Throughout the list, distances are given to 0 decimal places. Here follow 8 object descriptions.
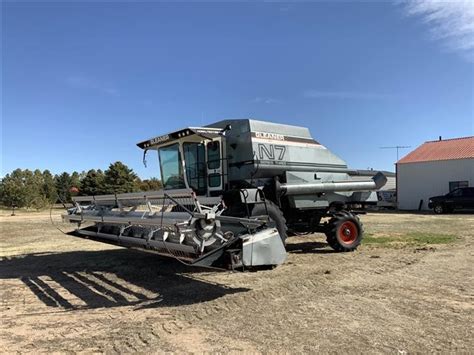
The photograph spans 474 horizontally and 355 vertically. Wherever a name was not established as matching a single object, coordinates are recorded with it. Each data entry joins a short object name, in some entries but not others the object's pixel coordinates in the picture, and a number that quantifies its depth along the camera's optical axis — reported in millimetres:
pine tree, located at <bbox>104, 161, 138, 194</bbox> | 53125
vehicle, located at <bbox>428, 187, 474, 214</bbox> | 27953
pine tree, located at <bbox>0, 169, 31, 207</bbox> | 40781
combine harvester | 6449
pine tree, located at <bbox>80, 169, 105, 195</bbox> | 58234
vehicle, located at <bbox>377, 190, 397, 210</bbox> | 34625
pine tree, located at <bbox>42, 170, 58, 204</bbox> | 54000
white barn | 32250
